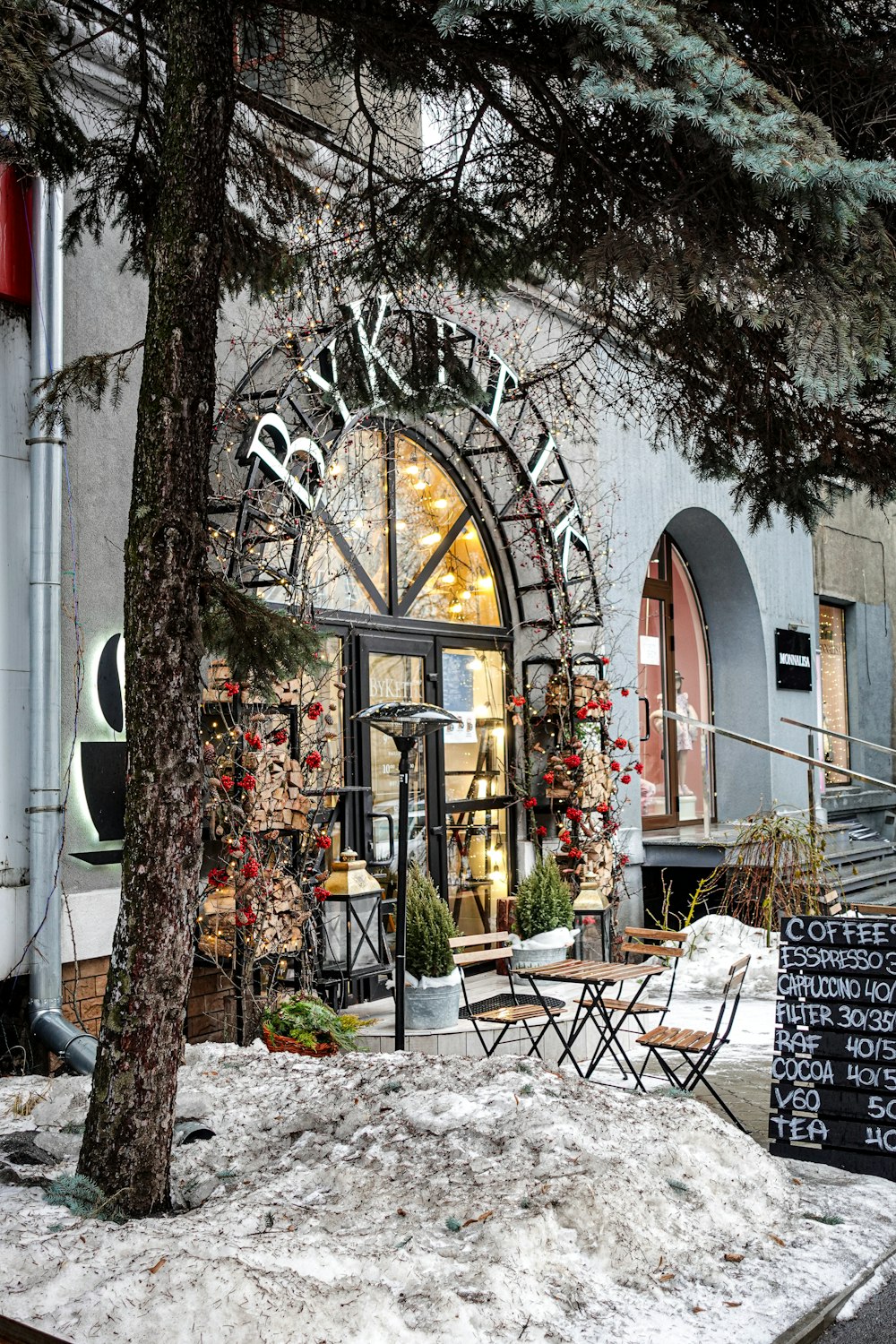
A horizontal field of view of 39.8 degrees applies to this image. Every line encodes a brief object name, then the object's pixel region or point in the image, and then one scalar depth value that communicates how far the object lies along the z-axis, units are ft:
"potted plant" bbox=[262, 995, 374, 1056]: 22.06
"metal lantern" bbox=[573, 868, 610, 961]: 31.27
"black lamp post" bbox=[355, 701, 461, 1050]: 20.51
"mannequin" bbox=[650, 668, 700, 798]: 48.01
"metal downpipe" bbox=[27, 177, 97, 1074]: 20.99
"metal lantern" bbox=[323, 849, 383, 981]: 25.21
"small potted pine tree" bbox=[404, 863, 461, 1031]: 23.97
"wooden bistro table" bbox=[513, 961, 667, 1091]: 20.52
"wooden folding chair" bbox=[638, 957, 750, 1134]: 18.79
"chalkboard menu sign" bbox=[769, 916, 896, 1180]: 17.48
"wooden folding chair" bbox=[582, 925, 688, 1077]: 21.15
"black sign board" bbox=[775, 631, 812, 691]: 49.67
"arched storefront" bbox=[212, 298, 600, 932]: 24.43
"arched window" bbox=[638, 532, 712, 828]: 46.37
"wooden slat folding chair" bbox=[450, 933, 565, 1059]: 20.61
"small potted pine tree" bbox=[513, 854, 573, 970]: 28.73
